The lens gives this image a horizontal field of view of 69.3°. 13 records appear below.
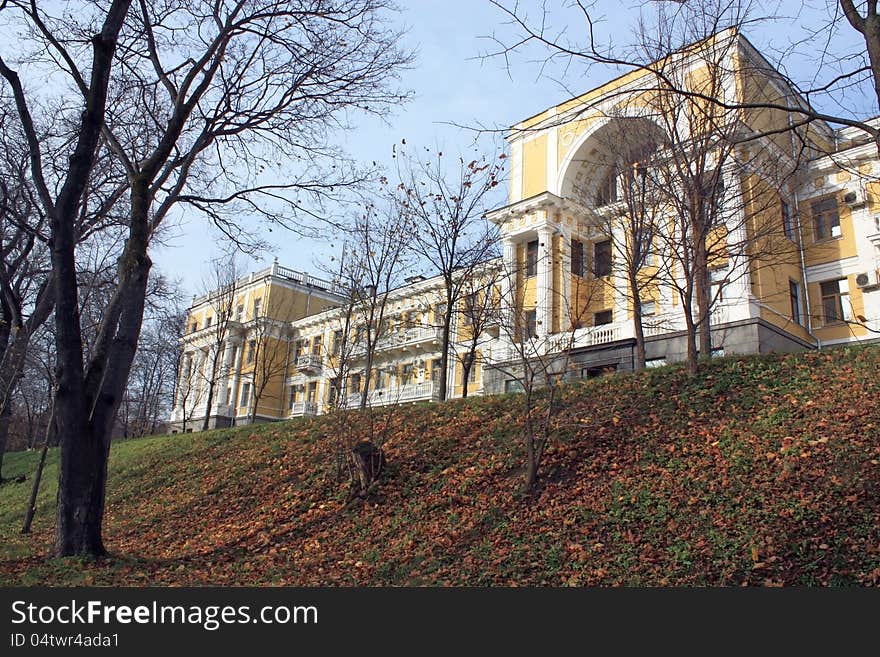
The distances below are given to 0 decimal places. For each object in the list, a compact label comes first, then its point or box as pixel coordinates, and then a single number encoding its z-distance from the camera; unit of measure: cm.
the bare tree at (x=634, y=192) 1527
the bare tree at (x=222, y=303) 3488
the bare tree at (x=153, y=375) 4972
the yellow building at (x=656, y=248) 1377
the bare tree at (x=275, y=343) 5059
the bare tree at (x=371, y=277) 1666
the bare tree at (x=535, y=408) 1029
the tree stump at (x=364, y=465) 1188
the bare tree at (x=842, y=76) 534
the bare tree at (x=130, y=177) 907
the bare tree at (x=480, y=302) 2112
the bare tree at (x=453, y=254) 2083
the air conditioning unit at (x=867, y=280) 2447
